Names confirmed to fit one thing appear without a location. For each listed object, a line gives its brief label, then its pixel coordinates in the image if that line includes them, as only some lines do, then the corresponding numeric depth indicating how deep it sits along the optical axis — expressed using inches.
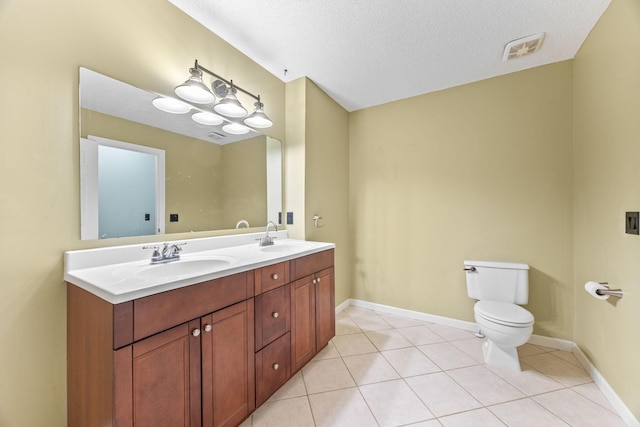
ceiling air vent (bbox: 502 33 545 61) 68.9
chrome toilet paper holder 53.1
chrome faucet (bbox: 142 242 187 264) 52.4
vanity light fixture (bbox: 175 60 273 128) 57.8
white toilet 65.9
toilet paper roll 54.5
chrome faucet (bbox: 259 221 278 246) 76.9
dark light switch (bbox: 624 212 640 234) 48.8
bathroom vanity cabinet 34.0
